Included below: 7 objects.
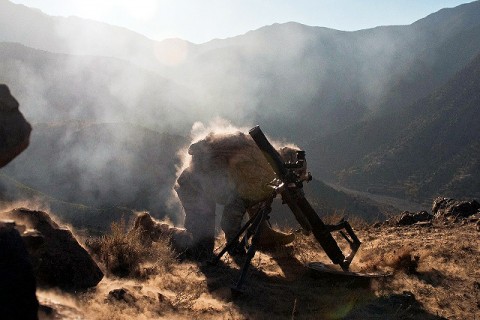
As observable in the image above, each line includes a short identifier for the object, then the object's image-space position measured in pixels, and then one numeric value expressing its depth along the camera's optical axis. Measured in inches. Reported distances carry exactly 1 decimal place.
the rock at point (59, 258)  137.8
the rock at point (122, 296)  140.1
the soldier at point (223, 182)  222.5
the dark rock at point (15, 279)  77.4
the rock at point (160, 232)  229.9
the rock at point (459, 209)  347.9
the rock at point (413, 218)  347.5
